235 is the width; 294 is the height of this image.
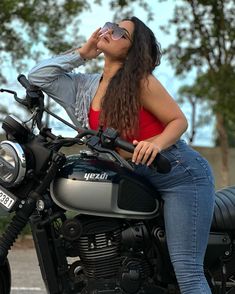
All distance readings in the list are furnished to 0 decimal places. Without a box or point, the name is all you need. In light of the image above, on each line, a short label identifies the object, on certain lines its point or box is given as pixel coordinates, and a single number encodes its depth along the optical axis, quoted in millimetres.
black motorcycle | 3400
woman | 3457
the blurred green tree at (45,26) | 13977
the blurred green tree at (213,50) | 14125
